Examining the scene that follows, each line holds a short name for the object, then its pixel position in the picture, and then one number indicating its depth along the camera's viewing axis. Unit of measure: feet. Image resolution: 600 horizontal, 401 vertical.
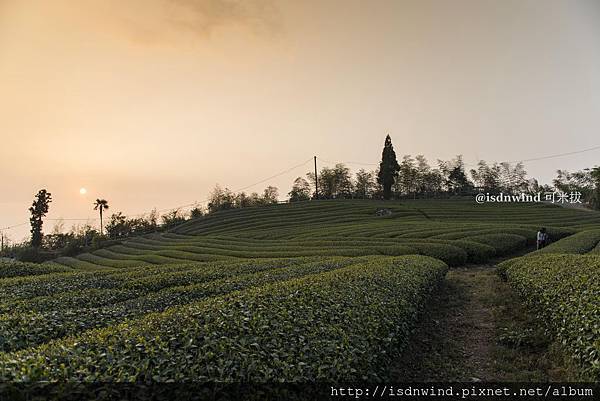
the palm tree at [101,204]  288.92
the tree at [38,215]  247.25
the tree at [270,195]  325.42
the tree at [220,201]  303.27
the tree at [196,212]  291.71
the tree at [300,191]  331.16
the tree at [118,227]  255.91
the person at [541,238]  93.56
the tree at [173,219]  268.21
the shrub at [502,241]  95.54
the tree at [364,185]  322.34
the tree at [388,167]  270.87
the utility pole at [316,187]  301.71
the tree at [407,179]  309.83
